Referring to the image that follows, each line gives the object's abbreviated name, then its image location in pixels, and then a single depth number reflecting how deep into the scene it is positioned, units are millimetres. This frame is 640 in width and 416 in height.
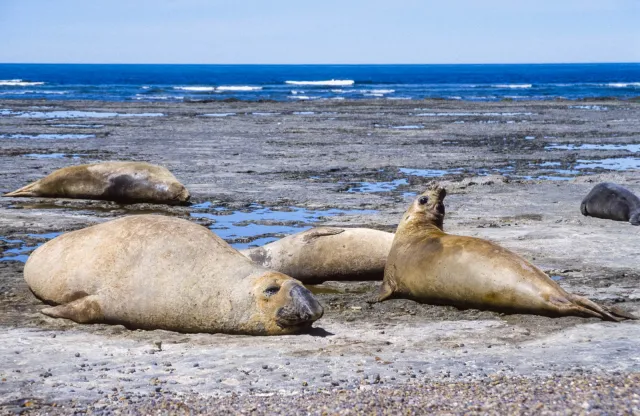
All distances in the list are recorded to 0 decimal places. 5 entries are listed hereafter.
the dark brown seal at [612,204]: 23453
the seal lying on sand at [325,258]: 17609
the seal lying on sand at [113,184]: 26625
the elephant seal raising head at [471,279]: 13805
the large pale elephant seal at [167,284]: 12812
